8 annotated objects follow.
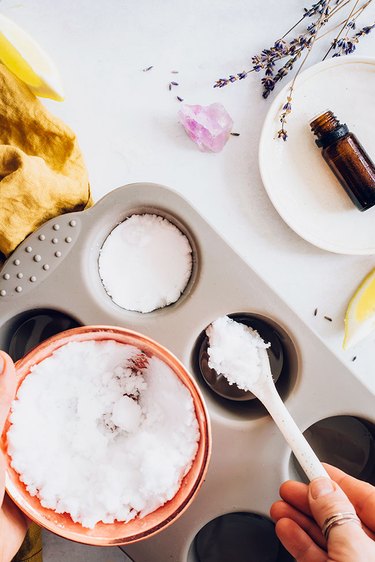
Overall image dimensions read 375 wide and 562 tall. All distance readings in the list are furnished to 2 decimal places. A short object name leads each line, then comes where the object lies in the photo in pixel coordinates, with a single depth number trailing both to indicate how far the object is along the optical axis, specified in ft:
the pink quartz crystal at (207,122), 3.18
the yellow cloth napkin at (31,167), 2.74
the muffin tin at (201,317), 2.75
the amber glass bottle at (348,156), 3.02
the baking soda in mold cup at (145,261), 2.86
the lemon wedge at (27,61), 2.79
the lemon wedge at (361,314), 3.13
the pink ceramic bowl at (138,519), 2.41
